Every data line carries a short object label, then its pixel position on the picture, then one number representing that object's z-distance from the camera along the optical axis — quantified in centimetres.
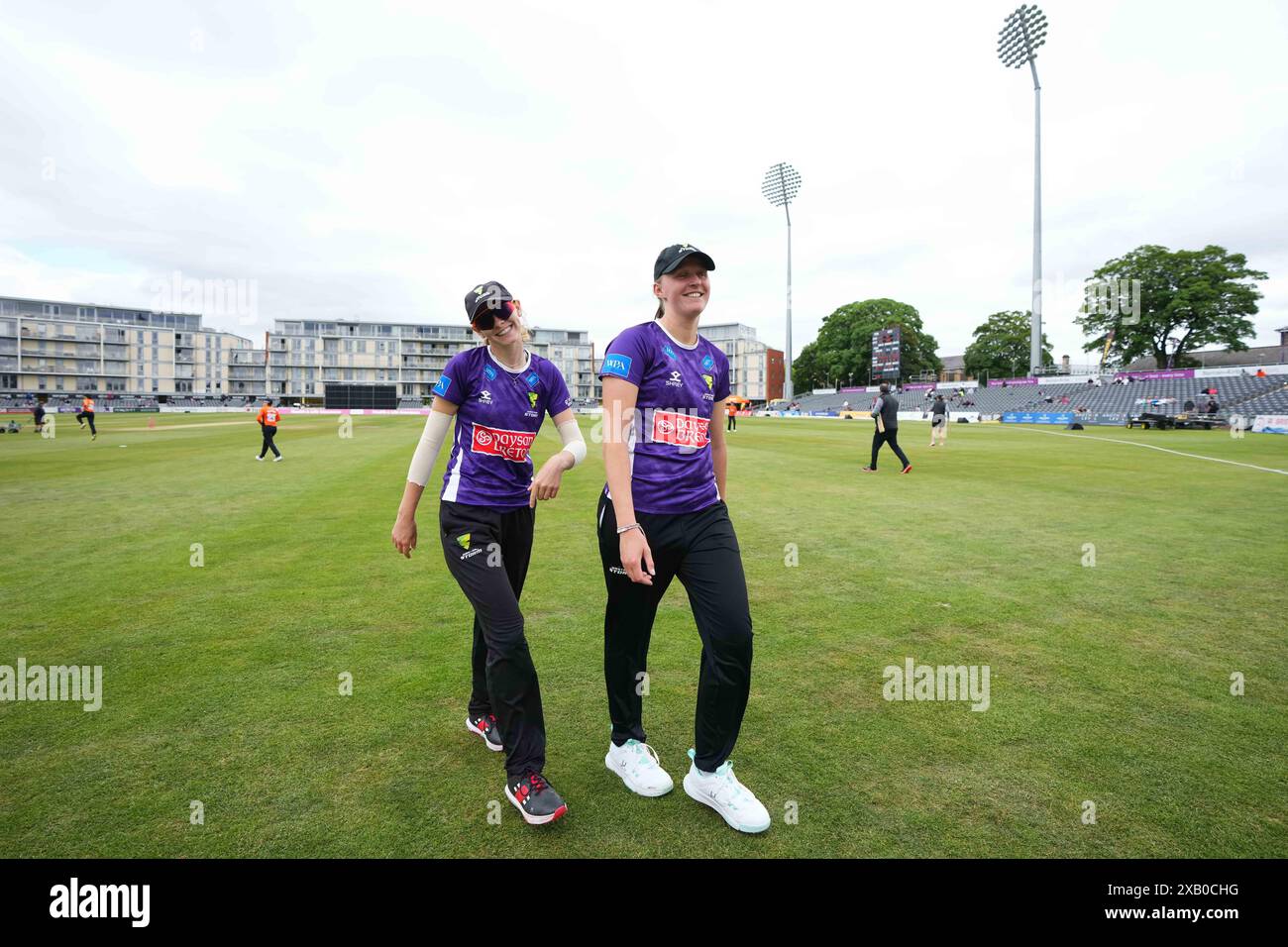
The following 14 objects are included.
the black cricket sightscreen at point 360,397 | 8831
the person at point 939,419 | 2437
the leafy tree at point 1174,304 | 6569
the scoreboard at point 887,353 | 7550
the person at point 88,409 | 3306
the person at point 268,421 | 1958
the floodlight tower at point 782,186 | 8281
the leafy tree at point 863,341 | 9988
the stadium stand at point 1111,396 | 4806
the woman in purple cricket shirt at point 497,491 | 305
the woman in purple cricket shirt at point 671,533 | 296
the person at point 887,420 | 1625
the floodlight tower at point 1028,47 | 5416
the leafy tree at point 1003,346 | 9988
